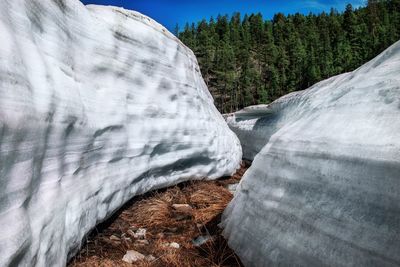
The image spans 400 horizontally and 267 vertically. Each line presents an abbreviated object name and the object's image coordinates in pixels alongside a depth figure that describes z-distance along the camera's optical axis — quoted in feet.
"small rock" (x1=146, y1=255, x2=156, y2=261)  7.50
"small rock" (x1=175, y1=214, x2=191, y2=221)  10.32
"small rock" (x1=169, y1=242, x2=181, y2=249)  8.26
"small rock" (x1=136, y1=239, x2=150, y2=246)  8.46
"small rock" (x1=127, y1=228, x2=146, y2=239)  8.91
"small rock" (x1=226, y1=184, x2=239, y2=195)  14.12
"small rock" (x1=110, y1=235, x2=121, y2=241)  8.47
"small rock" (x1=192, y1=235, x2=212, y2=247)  8.44
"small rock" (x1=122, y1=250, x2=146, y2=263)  7.35
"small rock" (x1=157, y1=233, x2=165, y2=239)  8.94
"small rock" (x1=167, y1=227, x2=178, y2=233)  9.46
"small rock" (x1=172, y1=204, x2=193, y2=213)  10.87
